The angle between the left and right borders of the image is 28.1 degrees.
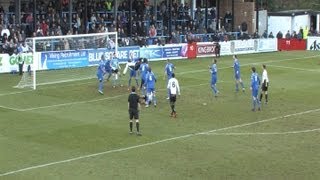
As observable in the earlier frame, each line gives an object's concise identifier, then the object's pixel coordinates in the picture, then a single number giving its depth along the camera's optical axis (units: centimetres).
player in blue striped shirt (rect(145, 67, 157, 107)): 3102
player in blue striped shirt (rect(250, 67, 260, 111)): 3019
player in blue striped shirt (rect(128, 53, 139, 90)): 3654
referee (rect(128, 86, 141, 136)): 2464
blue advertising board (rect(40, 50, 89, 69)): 4312
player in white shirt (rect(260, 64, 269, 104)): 3226
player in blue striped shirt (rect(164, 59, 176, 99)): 3472
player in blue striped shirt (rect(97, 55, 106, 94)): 3488
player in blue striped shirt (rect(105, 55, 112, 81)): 3688
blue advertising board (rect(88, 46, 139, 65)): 4298
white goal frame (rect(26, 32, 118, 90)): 3753
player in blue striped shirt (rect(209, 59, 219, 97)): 3414
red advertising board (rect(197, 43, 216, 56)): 5560
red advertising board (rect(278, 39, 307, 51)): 6425
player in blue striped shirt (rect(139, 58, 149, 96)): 3262
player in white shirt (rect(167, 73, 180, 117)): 2878
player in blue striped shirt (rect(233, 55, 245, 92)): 3597
